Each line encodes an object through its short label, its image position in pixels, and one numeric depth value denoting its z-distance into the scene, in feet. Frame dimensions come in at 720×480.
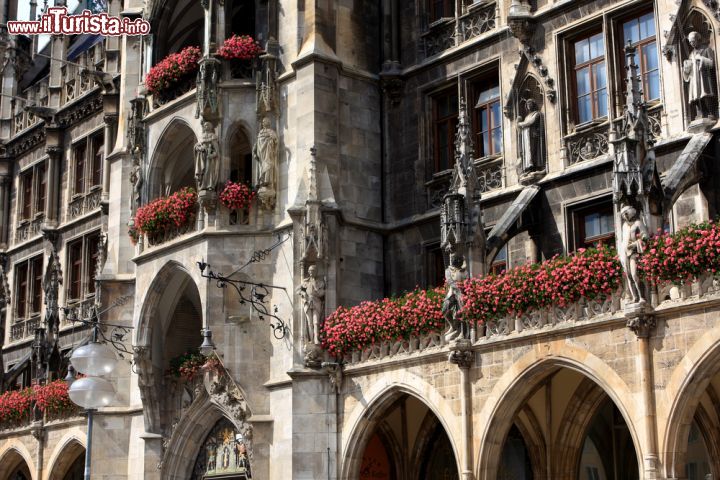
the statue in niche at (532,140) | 75.61
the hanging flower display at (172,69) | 89.40
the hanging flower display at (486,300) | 61.98
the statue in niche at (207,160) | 84.74
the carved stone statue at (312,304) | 77.71
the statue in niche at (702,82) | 66.64
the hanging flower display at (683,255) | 56.39
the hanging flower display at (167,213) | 86.58
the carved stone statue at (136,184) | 93.45
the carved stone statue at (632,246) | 59.06
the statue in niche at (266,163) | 83.46
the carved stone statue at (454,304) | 68.95
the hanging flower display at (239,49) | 86.43
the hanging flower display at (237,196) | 83.61
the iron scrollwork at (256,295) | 80.28
